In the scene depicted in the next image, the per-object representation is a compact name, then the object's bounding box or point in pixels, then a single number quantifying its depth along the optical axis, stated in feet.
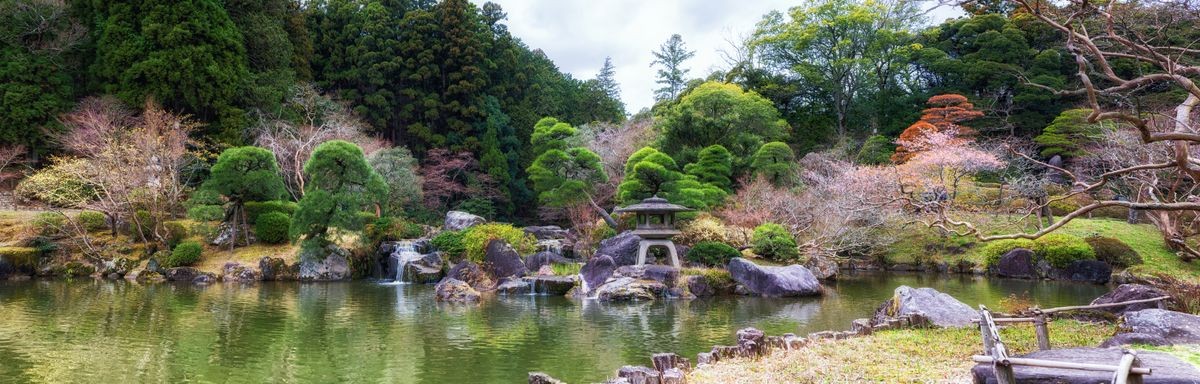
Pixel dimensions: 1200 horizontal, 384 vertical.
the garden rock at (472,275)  52.90
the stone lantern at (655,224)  54.49
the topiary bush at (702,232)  60.70
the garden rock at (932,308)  28.68
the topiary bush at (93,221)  63.93
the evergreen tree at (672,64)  145.28
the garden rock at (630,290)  47.16
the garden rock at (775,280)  48.39
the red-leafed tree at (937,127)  80.23
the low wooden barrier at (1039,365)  9.04
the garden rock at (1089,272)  58.18
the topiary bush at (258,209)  67.26
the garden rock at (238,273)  59.00
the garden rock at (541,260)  58.29
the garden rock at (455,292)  46.24
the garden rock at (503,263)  54.80
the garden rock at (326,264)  61.46
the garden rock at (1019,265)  62.13
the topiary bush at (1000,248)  64.95
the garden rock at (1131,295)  26.58
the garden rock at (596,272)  50.93
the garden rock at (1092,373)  10.44
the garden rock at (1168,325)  18.75
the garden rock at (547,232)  78.41
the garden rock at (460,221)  77.48
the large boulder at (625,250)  57.21
